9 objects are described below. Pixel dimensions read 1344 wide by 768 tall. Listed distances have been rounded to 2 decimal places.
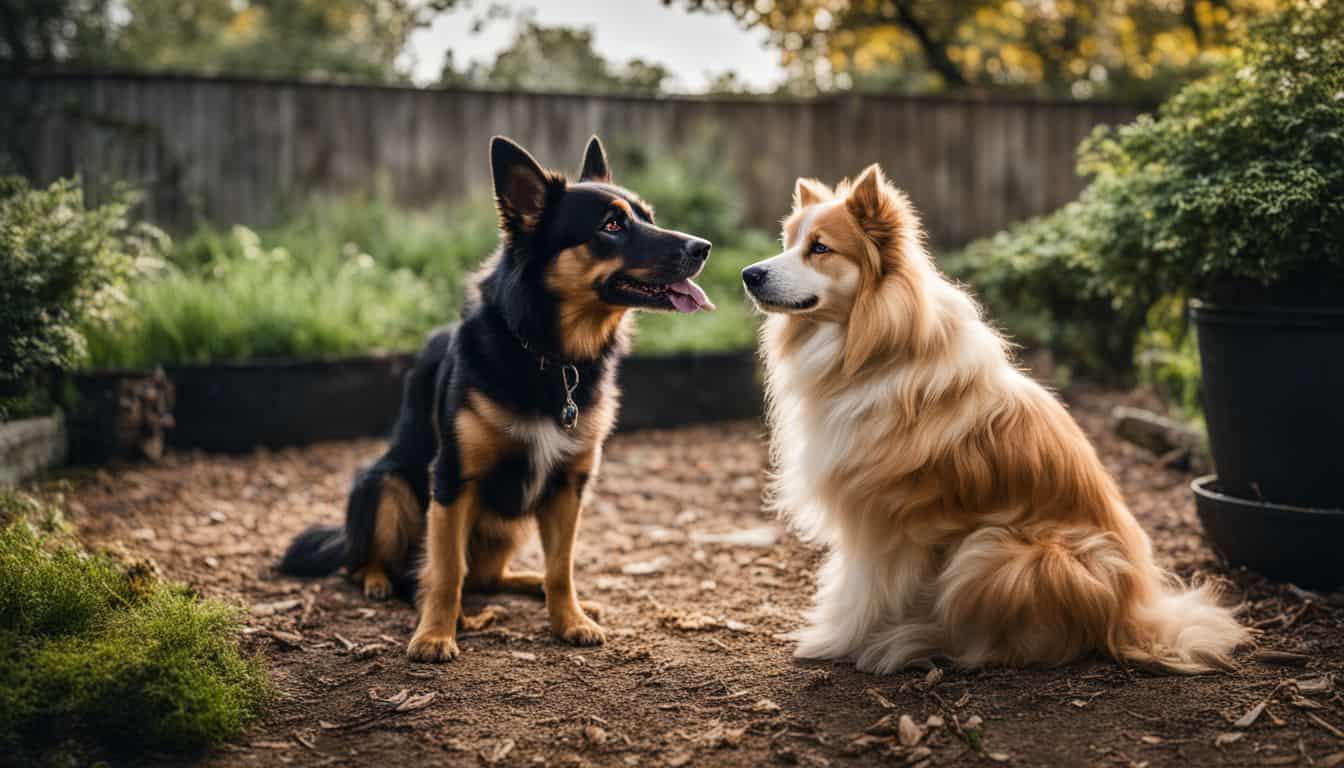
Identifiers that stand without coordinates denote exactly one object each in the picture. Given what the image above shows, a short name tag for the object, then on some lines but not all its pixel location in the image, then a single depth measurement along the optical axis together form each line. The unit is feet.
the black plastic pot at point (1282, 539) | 11.75
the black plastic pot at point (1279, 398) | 11.53
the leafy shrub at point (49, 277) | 13.44
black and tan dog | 10.84
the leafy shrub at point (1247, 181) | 11.33
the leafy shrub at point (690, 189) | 29.19
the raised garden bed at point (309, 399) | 17.93
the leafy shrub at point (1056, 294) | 17.83
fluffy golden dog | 9.84
